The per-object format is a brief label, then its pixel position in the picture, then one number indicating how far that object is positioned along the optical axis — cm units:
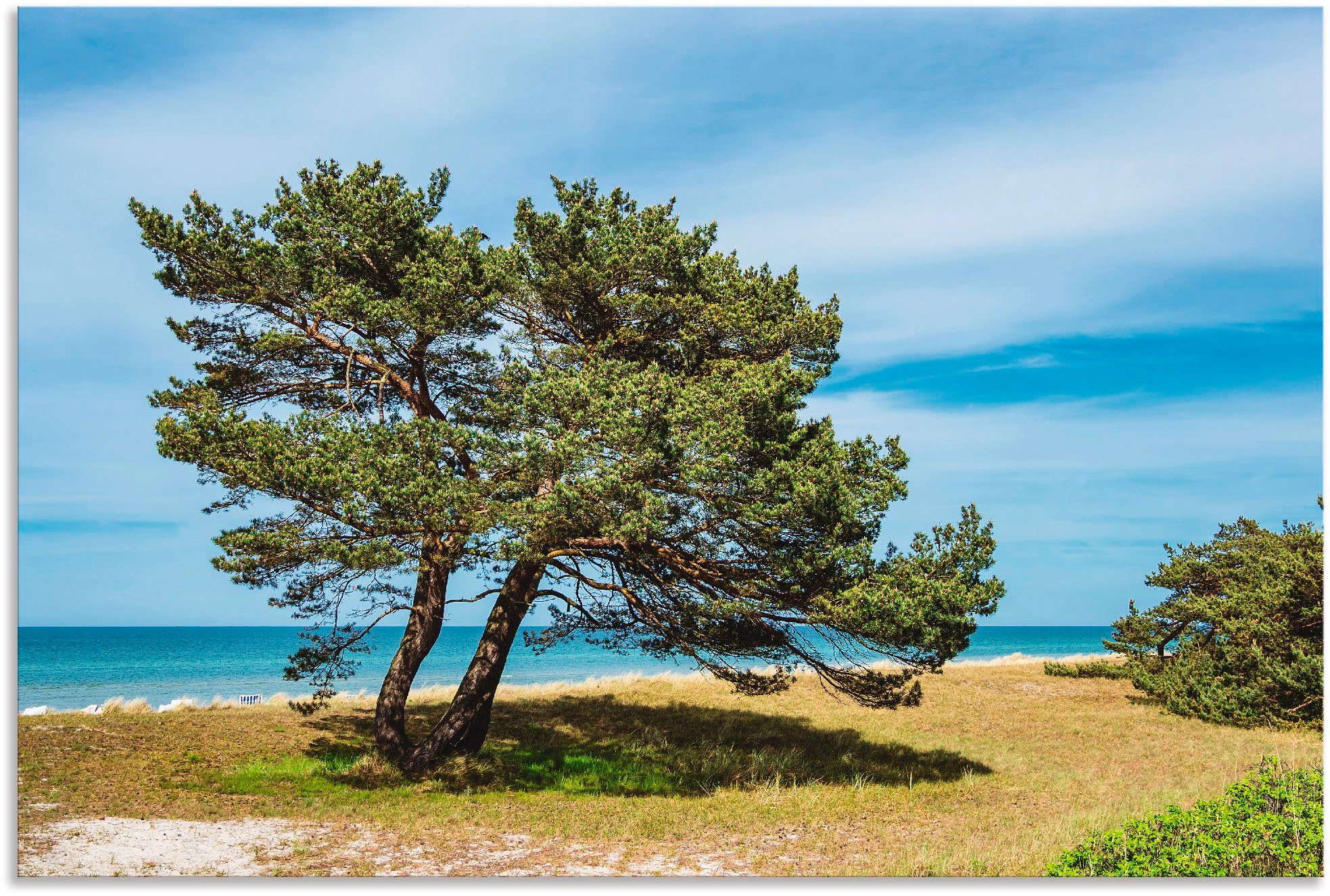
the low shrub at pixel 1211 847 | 644
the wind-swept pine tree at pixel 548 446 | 961
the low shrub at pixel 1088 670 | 2734
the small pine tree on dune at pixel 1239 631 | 1659
